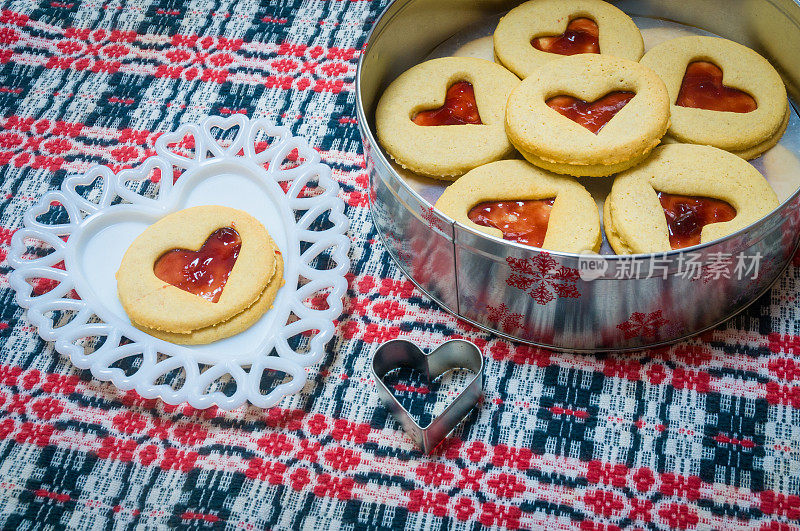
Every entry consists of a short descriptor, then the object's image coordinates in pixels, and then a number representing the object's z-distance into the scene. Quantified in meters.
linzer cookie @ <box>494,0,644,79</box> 0.58
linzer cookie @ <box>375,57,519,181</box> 0.55
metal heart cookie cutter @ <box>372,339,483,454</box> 0.50
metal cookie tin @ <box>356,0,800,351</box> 0.49
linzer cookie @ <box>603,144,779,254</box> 0.52
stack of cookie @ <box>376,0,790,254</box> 0.52
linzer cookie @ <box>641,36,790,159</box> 0.55
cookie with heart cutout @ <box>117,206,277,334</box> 0.52
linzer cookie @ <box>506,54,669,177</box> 0.53
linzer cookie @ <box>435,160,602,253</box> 0.52
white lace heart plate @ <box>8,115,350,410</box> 0.51
